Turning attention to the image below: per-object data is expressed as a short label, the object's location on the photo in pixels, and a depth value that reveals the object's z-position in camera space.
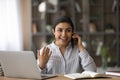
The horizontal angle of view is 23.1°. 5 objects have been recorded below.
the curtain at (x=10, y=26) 6.16
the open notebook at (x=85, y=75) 2.01
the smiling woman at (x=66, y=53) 2.57
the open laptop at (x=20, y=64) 2.04
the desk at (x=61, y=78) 2.04
